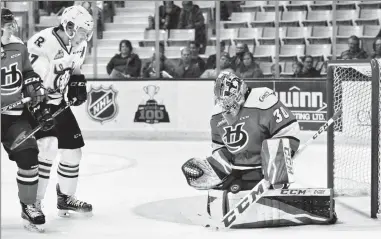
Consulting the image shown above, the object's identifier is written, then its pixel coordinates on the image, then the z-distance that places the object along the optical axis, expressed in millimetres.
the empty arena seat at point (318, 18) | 15977
